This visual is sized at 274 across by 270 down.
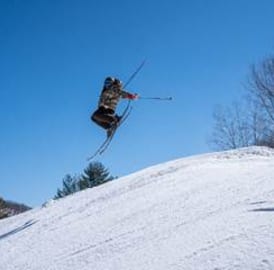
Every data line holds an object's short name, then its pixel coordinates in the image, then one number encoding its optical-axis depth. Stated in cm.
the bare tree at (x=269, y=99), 3200
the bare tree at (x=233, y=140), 3712
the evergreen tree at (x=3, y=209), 4941
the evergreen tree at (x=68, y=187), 4719
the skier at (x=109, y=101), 1217
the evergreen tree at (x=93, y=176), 4388
